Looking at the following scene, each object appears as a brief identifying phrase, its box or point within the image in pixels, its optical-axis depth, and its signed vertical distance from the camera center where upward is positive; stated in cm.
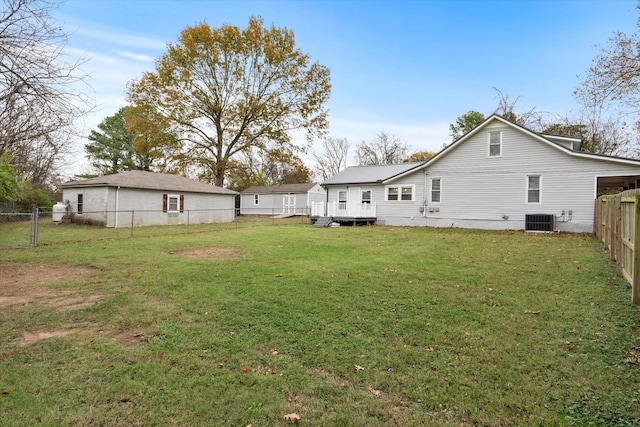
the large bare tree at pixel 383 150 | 4644 +911
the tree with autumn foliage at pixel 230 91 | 2912 +1139
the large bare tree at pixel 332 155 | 5153 +913
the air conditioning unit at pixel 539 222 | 1518 -46
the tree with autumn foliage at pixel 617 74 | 1401 +630
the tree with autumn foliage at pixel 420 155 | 4627 +825
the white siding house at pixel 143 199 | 1914 +73
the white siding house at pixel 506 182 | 1477 +162
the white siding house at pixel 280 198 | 3612 +145
